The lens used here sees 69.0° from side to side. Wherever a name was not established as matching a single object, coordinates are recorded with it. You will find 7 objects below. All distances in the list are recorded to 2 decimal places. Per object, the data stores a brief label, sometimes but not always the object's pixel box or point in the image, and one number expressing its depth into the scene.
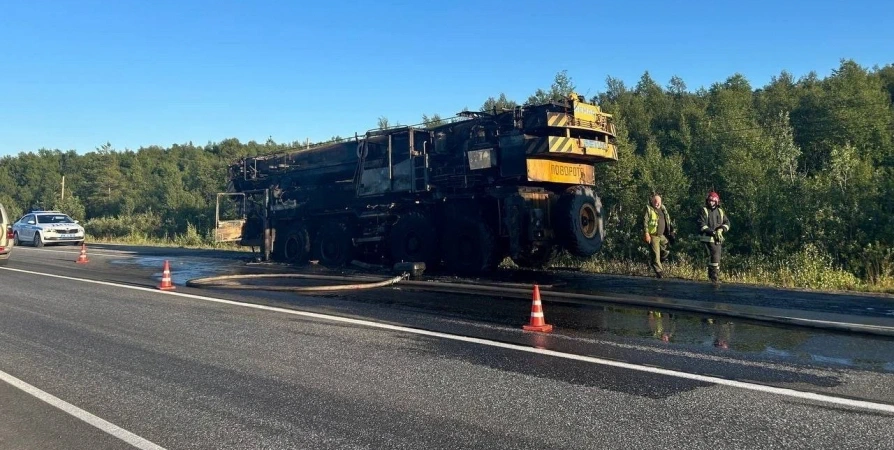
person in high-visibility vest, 12.01
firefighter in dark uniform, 11.04
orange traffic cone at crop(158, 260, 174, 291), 11.28
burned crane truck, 12.09
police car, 27.77
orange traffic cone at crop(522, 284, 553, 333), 6.96
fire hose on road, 10.72
